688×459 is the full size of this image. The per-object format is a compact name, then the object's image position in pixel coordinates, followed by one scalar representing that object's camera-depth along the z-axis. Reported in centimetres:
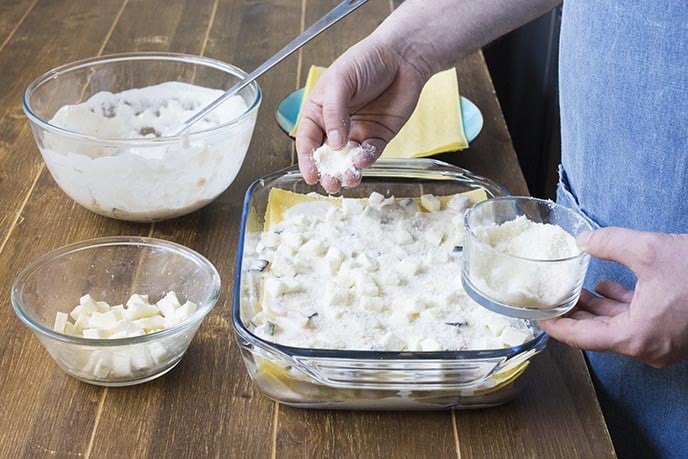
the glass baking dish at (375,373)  92
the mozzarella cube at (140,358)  99
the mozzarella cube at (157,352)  100
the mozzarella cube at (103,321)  104
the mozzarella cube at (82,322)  106
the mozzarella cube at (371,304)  106
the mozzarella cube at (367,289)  108
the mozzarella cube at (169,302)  110
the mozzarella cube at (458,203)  127
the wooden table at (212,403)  97
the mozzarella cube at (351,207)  126
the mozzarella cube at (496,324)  101
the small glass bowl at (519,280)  93
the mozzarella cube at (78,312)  108
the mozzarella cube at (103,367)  100
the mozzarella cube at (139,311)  107
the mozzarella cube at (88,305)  108
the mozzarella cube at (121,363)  99
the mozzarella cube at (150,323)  105
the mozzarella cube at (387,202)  129
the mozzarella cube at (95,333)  102
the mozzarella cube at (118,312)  106
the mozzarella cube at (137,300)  109
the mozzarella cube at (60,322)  105
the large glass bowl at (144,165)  128
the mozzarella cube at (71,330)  105
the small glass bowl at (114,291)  99
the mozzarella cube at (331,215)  124
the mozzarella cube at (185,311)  107
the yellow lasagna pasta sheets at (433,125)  152
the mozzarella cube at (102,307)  110
